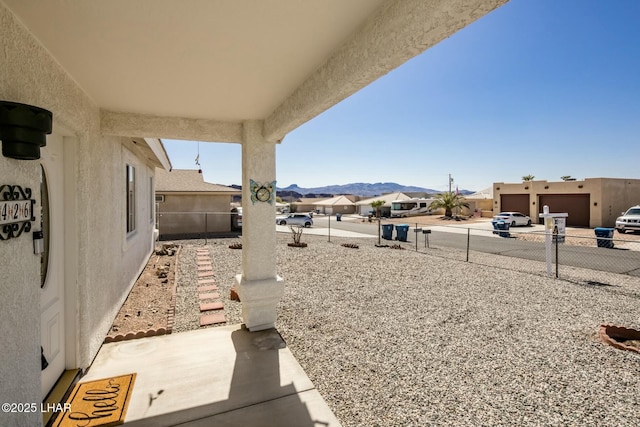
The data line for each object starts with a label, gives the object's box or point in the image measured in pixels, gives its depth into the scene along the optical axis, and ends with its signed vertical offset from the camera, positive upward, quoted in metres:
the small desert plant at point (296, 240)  13.51 -1.61
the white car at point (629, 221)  17.19 -0.92
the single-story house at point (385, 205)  42.91 +0.03
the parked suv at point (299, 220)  26.25 -1.27
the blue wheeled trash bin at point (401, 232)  16.42 -1.47
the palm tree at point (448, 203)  32.60 +0.23
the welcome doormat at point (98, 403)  2.66 -1.89
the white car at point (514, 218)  24.52 -1.07
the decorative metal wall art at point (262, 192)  4.55 +0.20
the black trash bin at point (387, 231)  17.29 -1.52
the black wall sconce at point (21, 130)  1.69 +0.44
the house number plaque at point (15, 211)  1.71 -0.03
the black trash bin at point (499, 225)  20.67 -1.38
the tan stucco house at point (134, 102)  1.80 +0.98
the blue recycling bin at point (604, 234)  14.00 -1.54
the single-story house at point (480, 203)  40.98 +0.28
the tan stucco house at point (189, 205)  15.73 +0.02
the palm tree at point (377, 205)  40.94 +0.02
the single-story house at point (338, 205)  55.19 +0.04
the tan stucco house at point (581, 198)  23.53 +0.58
